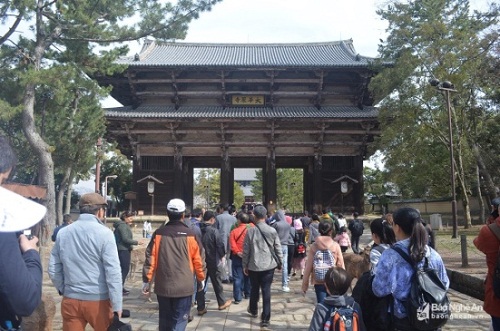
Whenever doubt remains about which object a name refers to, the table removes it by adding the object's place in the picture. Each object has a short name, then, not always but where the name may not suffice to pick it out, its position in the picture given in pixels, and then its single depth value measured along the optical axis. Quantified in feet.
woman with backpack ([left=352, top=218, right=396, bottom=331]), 10.23
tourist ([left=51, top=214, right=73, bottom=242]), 31.58
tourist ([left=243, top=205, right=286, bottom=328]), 20.36
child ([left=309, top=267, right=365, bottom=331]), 10.80
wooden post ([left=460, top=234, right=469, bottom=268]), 34.12
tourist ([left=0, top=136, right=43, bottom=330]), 5.89
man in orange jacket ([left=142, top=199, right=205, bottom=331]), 14.71
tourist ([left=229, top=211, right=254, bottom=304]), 25.53
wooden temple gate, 68.39
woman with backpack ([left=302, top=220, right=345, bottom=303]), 18.10
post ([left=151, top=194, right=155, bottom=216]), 69.46
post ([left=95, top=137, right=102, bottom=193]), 79.20
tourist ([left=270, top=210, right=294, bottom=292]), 29.09
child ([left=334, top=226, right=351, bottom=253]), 33.27
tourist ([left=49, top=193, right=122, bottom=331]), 12.03
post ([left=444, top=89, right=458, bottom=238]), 52.80
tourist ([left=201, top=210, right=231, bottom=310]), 24.03
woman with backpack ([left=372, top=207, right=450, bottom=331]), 9.93
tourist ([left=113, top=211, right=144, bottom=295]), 25.22
